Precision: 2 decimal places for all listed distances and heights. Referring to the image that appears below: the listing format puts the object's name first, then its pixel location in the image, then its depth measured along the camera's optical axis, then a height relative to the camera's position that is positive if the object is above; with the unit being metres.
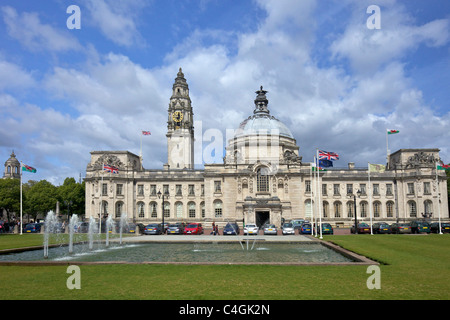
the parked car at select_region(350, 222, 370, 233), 43.75 -4.24
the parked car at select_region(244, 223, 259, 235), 40.47 -3.64
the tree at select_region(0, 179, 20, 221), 68.81 +1.38
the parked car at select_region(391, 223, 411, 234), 42.72 -4.17
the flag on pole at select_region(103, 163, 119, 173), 55.59 +4.84
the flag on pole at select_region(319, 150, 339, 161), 42.66 +4.59
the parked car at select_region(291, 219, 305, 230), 57.46 -4.28
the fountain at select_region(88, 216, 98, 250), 25.08 -3.00
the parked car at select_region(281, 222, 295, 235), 42.16 -3.90
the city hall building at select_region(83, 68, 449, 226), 62.50 +1.52
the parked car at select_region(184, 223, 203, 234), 43.84 -3.75
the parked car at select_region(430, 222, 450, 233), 46.31 -4.53
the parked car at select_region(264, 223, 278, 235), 41.99 -3.84
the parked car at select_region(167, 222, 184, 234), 42.72 -3.65
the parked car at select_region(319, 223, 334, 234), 42.59 -4.11
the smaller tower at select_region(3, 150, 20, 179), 112.81 +10.92
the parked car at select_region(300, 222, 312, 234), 43.48 -4.04
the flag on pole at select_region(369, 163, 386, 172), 48.69 +3.54
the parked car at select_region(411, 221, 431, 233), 44.25 -4.32
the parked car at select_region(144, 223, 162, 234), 42.84 -3.56
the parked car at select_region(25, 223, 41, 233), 48.75 -3.50
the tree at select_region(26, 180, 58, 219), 76.50 +0.75
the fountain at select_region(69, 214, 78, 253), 22.62 -1.81
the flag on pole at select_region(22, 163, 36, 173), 47.00 +4.34
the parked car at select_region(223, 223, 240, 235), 41.38 -3.77
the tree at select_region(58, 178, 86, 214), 78.12 +1.06
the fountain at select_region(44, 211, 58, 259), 20.06 -2.45
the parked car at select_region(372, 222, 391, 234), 44.27 -4.26
